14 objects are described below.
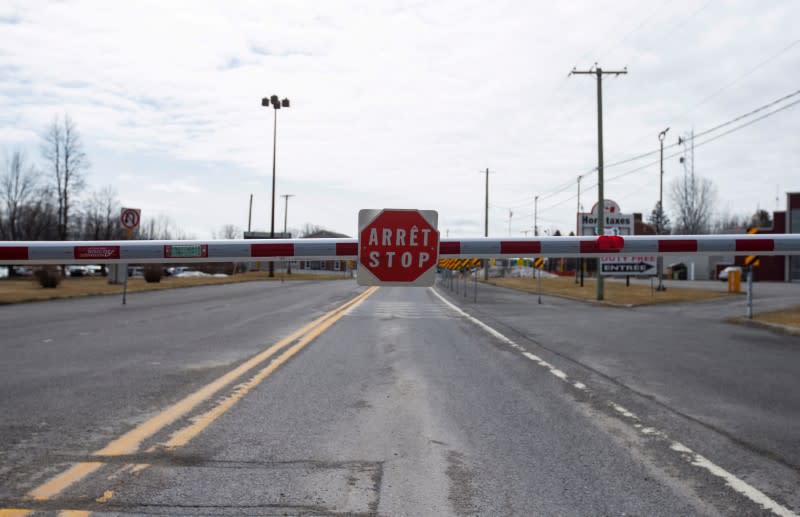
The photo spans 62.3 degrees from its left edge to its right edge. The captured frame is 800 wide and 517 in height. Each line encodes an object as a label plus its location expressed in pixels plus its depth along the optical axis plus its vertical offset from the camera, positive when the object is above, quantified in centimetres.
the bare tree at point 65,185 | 4697 +481
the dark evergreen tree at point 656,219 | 12028 +629
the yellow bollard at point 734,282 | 3469 -154
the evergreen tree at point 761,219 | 9894 +525
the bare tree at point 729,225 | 8900 +405
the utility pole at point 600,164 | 2928 +406
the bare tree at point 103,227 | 3509 +125
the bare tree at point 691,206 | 5994 +428
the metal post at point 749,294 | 1881 -119
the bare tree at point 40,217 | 5603 +271
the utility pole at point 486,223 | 6624 +298
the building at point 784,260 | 5522 -66
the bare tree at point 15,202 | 5795 +406
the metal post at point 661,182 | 3789 +521
